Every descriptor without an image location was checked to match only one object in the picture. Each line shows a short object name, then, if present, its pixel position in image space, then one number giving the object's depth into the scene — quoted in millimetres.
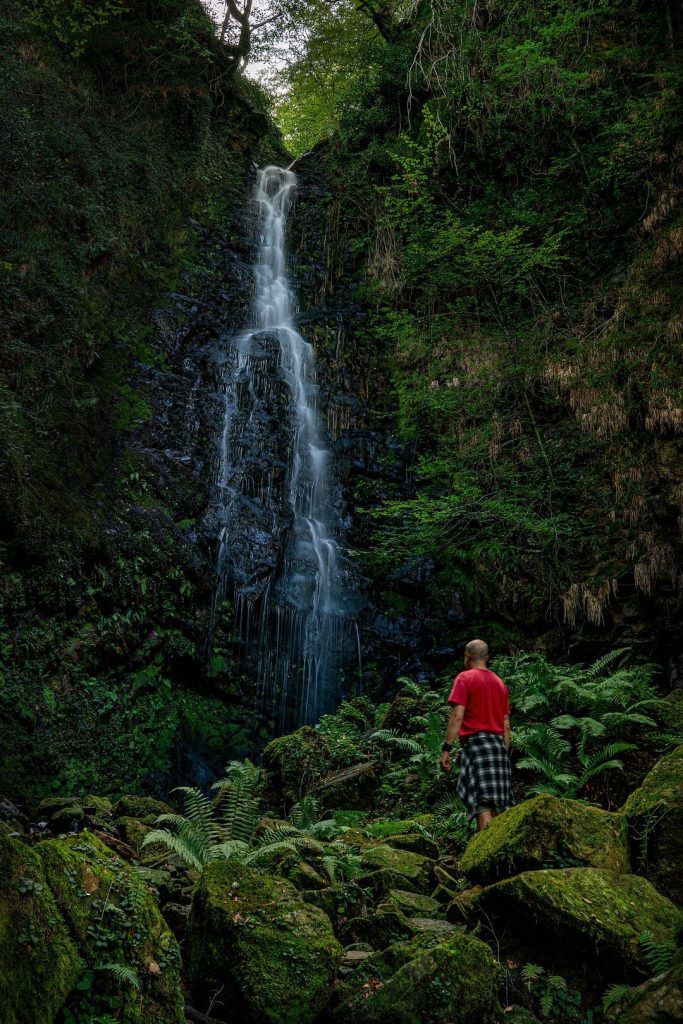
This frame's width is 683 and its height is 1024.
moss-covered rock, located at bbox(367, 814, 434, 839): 5582
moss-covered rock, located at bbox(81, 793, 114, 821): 5766
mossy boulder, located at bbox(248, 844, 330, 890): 4164
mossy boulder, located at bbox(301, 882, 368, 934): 3797
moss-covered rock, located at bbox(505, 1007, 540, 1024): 2795
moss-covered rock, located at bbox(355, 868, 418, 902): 4098
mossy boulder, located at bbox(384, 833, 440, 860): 5051
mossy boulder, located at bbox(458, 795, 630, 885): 3539
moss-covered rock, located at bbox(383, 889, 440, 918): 3719
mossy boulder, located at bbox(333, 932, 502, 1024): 2617
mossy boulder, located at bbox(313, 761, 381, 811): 6887
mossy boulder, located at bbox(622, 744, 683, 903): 3619
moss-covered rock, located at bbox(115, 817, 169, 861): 4566
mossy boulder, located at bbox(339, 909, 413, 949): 3457
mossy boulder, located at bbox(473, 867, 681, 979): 2977
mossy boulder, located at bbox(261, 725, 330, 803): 7230
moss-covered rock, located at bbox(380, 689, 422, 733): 8438
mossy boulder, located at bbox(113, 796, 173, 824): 6016
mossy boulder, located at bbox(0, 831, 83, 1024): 1961
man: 5074
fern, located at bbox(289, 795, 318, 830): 5855
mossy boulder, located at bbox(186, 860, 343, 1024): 2719
